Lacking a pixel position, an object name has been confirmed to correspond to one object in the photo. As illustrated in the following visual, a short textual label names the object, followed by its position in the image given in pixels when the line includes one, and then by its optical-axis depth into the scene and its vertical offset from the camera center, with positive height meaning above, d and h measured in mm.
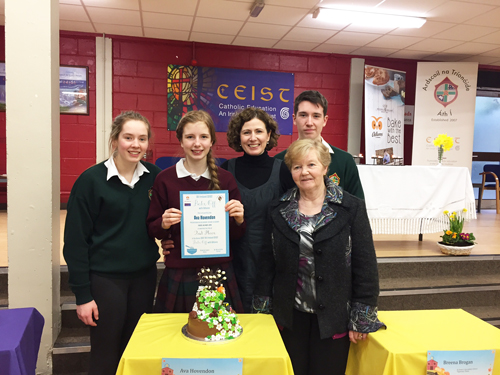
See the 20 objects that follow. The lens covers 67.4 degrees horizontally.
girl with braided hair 1582 -192
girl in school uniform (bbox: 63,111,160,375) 1568 -360
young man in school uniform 1935 +163
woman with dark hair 1686 -84
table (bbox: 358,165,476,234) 3691 -316
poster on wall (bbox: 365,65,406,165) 5883 +840
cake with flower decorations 1283 -544
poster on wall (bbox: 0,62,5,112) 5145 +942
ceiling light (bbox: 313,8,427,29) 4454 +1783
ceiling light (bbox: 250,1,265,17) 4101 +1710
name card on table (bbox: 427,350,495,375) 1338 -705
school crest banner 6105 +901
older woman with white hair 1463 -433
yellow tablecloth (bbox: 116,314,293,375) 1185 -620
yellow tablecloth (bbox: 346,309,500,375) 1349 -671
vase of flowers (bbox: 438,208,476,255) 3346 -691
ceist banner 5645 +1056
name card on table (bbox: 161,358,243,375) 1175 -645
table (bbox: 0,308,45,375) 1266 -676
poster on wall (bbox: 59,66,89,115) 5293 +961
